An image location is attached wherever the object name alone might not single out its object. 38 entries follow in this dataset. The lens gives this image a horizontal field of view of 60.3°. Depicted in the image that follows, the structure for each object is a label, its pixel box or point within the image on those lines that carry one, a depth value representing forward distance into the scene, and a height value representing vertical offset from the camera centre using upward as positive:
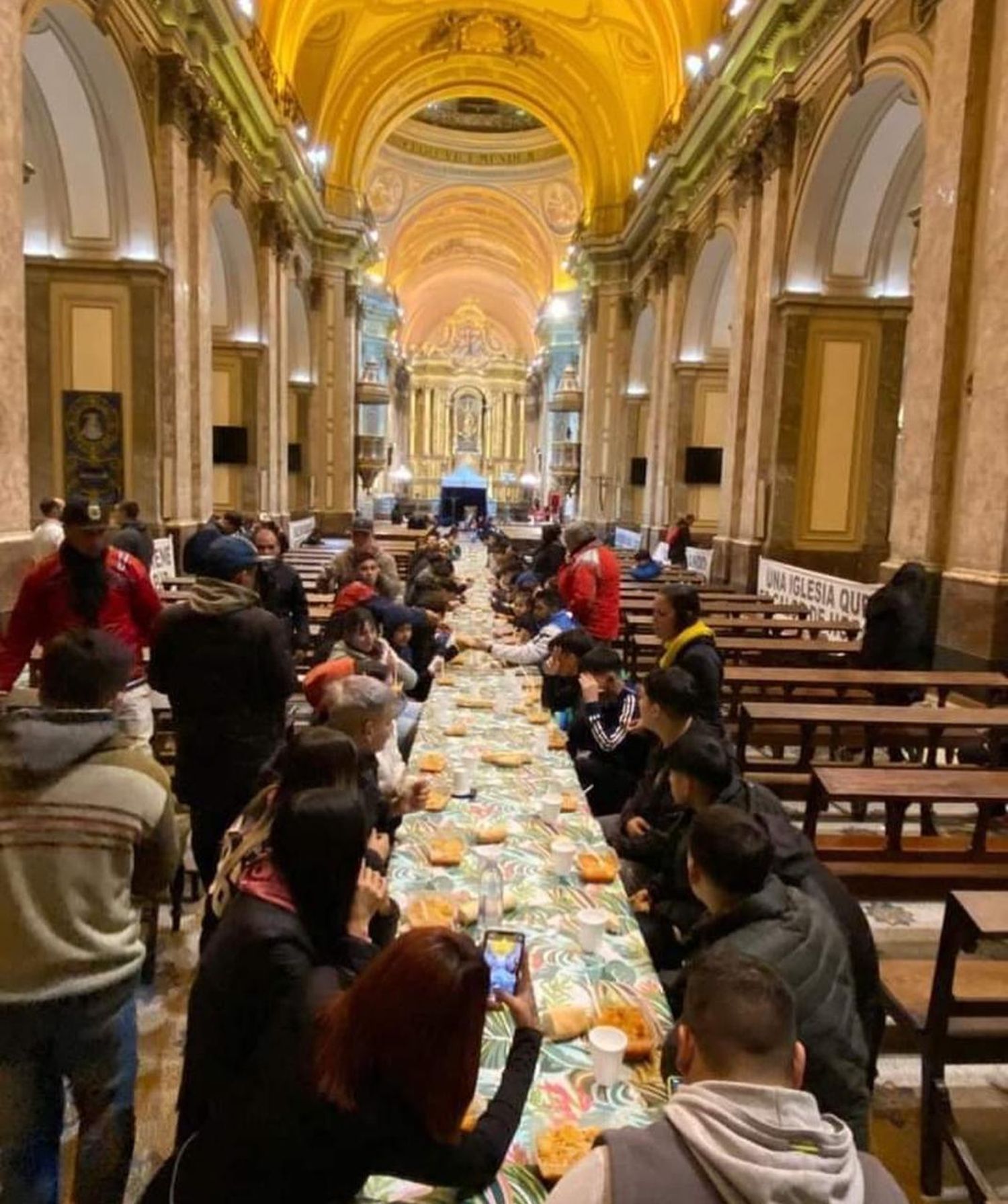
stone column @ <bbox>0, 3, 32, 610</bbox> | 5.64 +1.02
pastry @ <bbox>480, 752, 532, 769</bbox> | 3.58 -1.10
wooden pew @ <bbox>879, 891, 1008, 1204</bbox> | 2.27 -1.44
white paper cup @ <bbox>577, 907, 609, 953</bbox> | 2.18 -1.09
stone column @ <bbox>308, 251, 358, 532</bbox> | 20.38 +2.12
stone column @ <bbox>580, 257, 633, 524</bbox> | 20.86 +2.63
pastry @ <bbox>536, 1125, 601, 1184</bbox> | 1.50 -1.14
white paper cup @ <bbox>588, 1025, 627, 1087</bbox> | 1.70 -1.09
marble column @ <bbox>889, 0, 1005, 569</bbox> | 6.62 +1.84
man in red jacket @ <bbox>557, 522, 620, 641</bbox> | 6.12 -0.65
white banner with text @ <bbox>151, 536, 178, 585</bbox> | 8.86 -0.84
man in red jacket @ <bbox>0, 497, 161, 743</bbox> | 3.59 -0.49
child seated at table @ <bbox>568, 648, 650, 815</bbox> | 4.04 -1.11
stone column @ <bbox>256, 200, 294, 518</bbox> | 15.01 +2.22
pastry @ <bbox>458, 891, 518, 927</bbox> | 2.29 -1.10
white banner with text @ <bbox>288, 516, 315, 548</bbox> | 17.22 -0.89
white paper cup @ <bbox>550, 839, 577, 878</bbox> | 2.58 -1.07
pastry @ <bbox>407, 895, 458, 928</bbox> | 2.23 -1.09
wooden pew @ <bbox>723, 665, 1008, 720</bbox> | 5.09 -1.02
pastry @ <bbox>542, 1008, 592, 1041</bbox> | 1.84 -1.12
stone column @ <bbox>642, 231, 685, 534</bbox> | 15.64 +2.43
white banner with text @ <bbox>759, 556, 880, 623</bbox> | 8.02 -0.88
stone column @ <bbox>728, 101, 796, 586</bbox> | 10.63 +1.98
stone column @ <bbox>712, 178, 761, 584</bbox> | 11.49 +1.60
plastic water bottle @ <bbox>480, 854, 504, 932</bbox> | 2.27 -1.06
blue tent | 36.69 -0.25
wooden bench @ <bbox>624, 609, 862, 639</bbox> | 7.39 -1.04
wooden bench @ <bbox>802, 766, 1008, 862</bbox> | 3.27 -1.12
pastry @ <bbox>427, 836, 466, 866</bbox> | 2.61 -1.09
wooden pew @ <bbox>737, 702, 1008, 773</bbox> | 4.25 -1.04
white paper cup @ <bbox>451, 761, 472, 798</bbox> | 3.19 -1.08
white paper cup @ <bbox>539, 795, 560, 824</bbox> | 2.95 -1.07
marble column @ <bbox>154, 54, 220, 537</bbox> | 9.68 +2.24
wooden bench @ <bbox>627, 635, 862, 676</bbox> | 6.23 -1.08
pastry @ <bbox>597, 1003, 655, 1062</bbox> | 1.79 -1.12
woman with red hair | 1.20 -0.89
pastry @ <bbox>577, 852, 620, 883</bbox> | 2.53 -1.09
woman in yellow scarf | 3.99 -0.67
